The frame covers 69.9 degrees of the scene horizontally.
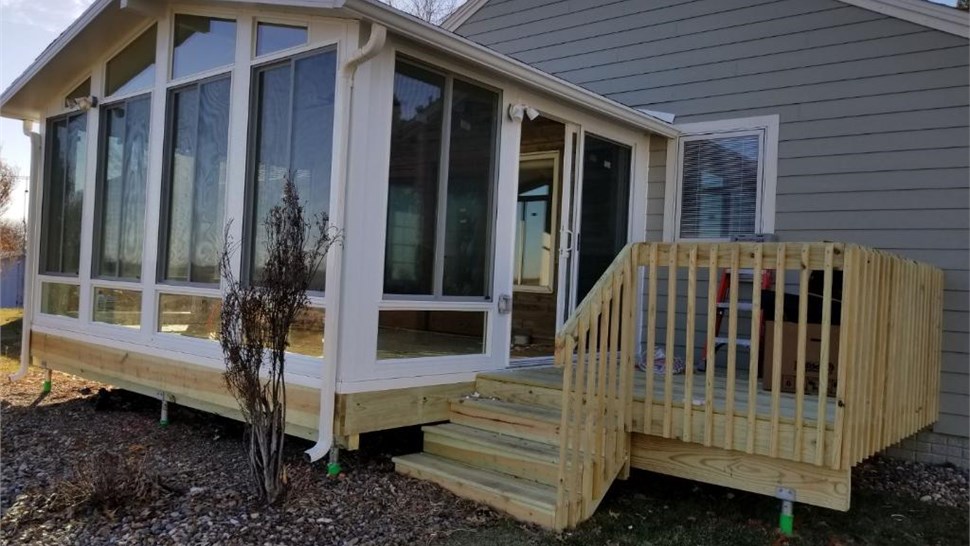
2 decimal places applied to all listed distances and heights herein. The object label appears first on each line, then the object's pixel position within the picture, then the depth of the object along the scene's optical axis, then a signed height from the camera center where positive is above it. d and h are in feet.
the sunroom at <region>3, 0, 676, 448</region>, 12.67 +1.71
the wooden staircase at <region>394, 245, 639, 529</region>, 10.77 -2.96
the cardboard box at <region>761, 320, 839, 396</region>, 12.91 -1.34
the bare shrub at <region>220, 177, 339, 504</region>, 11.15 -1.28
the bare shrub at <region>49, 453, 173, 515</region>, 10.87 -3.80
